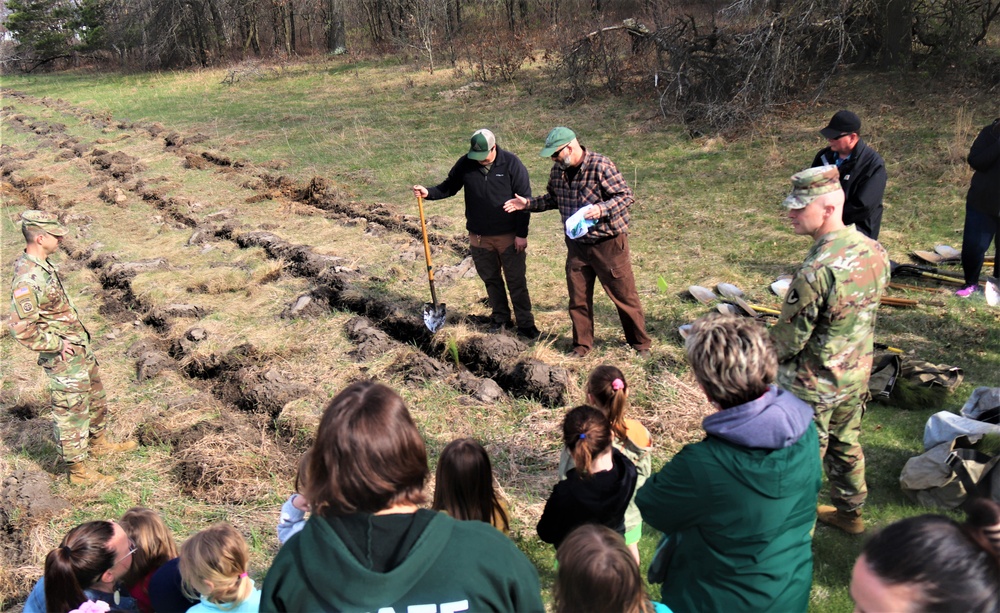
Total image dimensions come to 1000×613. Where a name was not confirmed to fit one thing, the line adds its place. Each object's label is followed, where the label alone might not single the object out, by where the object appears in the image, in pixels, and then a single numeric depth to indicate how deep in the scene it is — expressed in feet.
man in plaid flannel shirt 19.03
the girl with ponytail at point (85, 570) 9.96
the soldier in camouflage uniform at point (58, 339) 17.19
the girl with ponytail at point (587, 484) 10.23
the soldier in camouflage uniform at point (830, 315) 11.48
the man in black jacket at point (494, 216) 21.65
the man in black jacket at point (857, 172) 18.71
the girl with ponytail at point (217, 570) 9.70
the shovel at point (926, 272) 24.04
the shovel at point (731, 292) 24.26
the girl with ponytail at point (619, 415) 11.82
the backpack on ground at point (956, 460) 13.03
